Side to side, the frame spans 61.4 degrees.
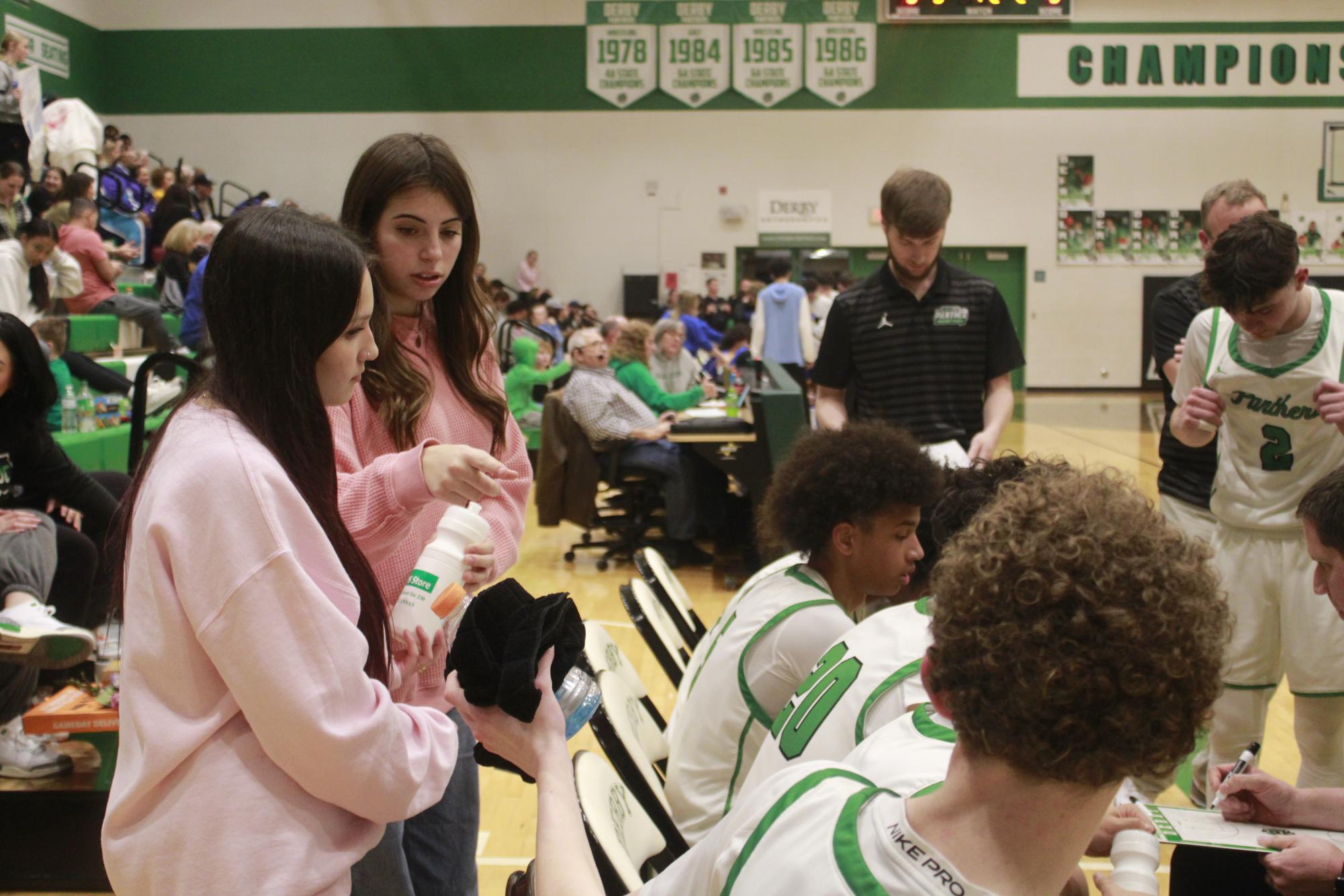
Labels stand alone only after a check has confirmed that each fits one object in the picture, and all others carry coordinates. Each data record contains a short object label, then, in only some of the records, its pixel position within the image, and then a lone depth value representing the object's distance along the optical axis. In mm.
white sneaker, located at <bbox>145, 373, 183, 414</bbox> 6906
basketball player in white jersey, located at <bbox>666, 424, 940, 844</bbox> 2094
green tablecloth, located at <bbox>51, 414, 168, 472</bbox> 5762
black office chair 7043
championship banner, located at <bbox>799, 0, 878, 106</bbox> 16547
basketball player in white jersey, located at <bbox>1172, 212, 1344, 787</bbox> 2746
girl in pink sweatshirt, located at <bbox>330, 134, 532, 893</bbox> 1655
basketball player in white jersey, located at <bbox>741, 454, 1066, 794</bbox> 1601
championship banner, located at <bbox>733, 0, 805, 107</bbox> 16547
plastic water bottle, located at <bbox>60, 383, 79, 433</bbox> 5953
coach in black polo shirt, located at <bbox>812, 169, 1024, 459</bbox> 3309
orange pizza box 3141
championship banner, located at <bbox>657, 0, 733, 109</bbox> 16547
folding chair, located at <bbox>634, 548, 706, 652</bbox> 3295
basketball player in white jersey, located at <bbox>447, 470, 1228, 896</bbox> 848
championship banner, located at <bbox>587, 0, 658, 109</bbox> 16625
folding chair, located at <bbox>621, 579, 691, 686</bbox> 2881
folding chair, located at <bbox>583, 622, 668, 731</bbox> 2309
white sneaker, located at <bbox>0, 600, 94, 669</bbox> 2959
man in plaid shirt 6902
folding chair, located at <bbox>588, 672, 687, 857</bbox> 1895
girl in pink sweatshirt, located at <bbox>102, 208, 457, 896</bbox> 1045
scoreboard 14047
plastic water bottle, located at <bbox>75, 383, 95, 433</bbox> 6160
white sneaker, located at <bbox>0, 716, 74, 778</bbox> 3121
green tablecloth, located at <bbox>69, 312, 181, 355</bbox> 8711
